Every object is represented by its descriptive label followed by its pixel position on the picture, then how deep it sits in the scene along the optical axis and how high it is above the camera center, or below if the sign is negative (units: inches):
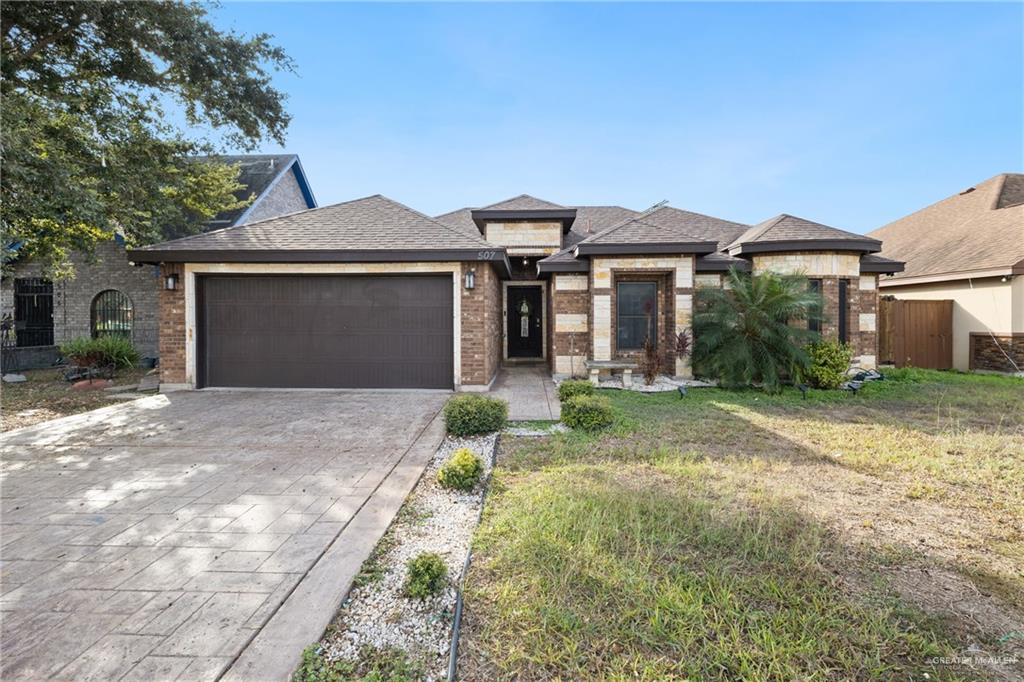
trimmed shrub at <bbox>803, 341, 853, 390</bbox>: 351.6 -29.8
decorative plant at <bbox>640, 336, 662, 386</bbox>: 369.4 -31.0
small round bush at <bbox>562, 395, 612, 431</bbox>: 233.0 -46.8
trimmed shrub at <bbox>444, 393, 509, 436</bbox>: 223.5 -45.9
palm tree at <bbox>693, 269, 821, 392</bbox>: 334.3 -2.0
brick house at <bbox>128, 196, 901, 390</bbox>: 342.6 +29.7
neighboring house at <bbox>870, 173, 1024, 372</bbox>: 441.7 +65.6
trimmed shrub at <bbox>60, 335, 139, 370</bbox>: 411.5 -24.7
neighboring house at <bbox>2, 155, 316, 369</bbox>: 531.8 +31.7
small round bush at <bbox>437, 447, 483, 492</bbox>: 158.2 -53.5
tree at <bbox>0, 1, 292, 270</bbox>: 300.0 +194.6
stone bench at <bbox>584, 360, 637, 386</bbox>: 368.7 -33.7
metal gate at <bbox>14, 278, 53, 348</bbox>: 538.3 +19.6
